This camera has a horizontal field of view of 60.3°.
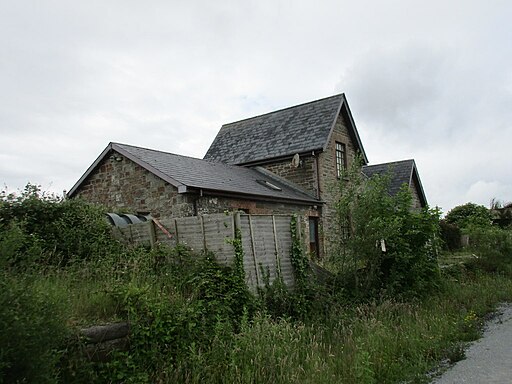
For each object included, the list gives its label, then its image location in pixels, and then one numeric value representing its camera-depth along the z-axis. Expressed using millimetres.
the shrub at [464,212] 29022
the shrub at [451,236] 23328
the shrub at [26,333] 3623
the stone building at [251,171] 14584
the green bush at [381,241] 10484
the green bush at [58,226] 8836
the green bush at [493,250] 15742
